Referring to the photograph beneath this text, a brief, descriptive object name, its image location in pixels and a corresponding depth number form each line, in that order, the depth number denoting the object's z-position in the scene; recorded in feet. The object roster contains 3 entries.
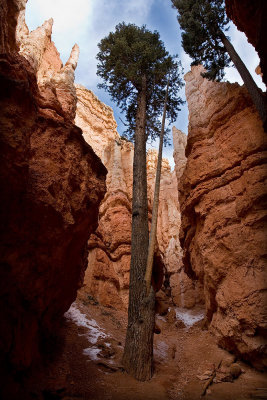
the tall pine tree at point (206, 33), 36.04
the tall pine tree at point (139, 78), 27.73
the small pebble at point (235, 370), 17.66
